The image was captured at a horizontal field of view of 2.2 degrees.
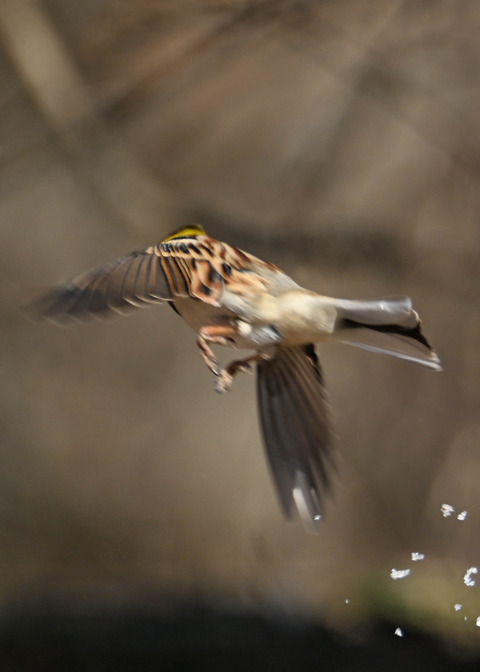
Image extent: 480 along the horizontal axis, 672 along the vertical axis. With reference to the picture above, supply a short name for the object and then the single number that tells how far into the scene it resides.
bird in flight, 4.58
